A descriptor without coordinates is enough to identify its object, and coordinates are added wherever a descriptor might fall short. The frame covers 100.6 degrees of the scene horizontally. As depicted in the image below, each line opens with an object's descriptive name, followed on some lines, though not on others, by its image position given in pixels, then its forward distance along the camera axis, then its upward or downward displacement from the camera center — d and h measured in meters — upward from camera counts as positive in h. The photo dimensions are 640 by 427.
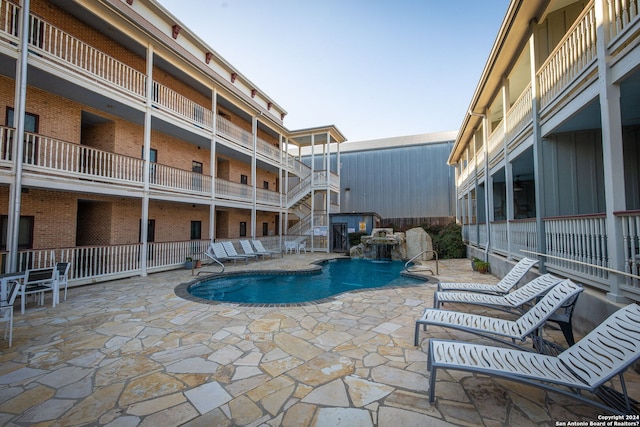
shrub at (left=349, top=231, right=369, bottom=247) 16.95 -0.90
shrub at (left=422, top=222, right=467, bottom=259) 14.12 -1.06
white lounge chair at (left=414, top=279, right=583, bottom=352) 2.90 -1.24
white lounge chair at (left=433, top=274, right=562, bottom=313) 3.89 -1.23
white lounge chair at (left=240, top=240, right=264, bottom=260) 13.06 -1.20
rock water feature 14.02 -1.12
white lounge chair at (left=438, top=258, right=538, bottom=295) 4.79 -1.14
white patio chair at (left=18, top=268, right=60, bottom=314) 5.55 -1.22
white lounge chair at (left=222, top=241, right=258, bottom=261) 11.97 -1.16
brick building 7.18 +3.51
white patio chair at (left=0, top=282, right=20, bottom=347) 3.65 -1.14
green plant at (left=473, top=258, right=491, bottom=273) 9.05 -1.45
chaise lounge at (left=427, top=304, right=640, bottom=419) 2.03 -1.23
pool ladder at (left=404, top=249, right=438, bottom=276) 9.85 -1.69
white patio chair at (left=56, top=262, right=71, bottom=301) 6.21 -1.13
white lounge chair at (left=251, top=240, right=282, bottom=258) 13.96 -1.18
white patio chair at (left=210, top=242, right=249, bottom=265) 11.16 -1.27
